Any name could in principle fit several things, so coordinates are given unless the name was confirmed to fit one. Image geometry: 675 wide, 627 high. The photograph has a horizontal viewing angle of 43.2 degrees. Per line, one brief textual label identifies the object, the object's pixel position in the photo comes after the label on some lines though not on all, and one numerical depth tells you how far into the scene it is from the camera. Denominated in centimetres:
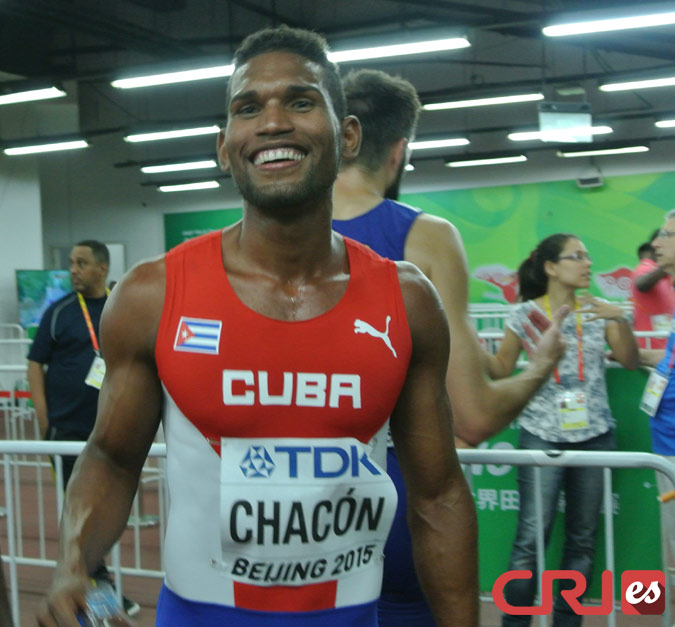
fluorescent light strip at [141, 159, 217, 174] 1664
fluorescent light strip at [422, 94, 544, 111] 1212
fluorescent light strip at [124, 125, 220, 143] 1356
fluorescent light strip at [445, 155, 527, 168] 1571
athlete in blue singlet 187
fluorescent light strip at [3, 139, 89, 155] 1411
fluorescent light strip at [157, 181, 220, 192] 1889
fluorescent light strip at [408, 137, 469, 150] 1478
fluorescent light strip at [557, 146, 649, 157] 1484
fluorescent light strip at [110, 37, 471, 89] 864
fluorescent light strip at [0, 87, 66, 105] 1059
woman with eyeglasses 335
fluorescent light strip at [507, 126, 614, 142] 1113
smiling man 140
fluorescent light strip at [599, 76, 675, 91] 1122
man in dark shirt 459
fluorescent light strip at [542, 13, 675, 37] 770
